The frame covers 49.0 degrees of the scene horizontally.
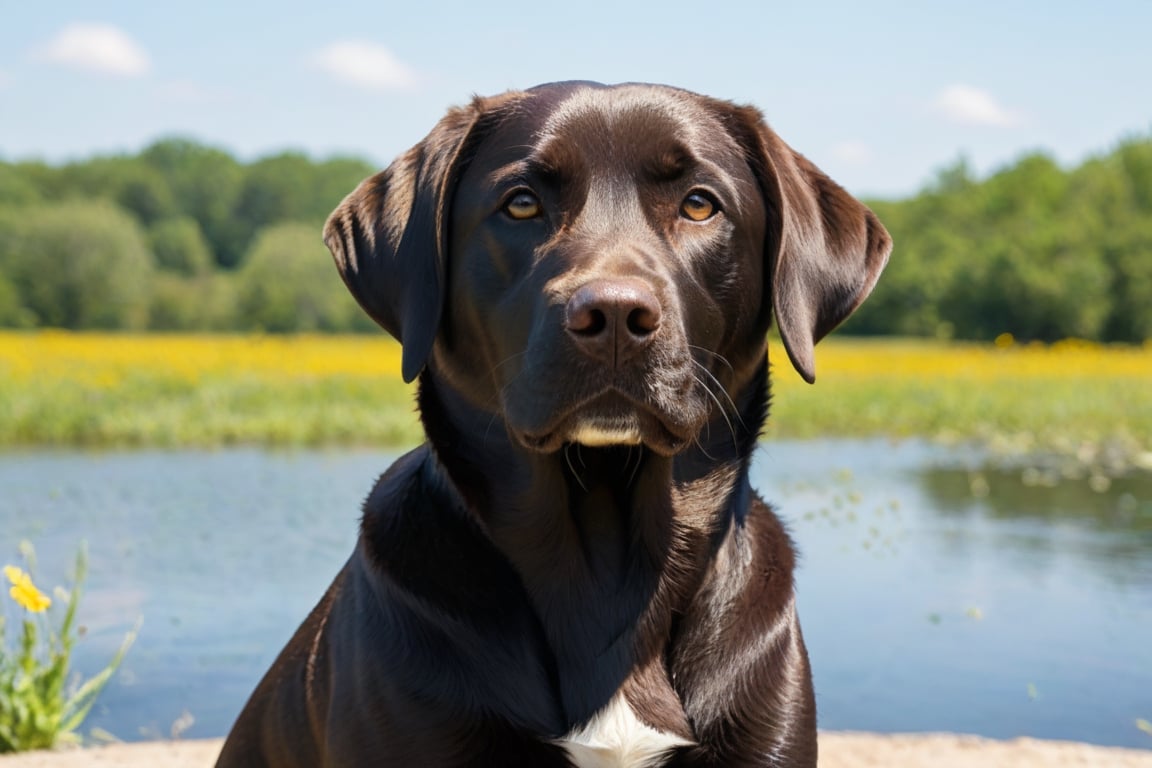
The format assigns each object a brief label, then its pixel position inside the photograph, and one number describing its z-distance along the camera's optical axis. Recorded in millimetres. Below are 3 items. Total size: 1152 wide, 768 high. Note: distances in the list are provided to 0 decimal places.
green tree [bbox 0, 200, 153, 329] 39875
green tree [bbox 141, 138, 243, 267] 49250
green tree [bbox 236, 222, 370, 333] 38562
